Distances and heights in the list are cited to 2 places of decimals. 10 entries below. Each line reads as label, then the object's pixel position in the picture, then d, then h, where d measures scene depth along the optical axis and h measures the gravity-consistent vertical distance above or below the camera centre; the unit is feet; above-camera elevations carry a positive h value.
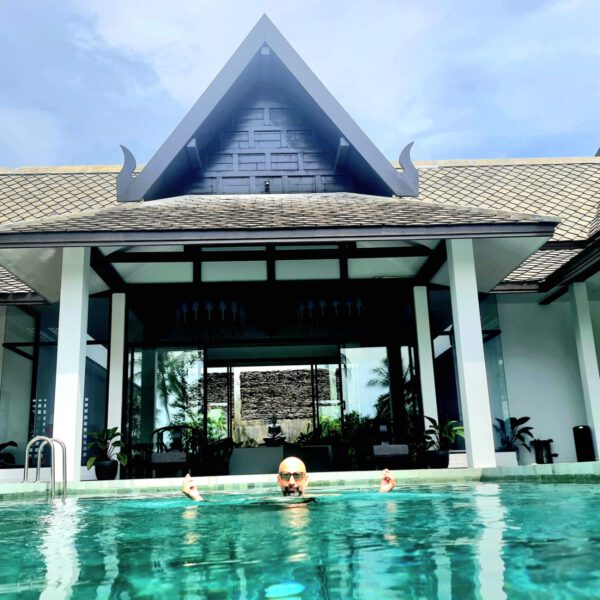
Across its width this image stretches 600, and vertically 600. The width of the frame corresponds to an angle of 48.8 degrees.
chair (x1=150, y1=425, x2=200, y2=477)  35.17 +0.55
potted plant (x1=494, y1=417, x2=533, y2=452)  38.14 +0.38
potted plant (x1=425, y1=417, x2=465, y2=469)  30.89 +0.03
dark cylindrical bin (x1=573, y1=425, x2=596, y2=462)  35.27 -0.30
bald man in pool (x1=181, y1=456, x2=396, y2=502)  16.62 -0.77
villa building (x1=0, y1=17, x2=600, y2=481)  26.35 +8.16
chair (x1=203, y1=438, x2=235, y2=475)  36.65 -0.35
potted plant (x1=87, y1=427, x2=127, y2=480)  30.60 -0.09
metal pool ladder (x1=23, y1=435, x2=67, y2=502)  20.10 -0.33
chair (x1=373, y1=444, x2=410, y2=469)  30.55 -0.39
